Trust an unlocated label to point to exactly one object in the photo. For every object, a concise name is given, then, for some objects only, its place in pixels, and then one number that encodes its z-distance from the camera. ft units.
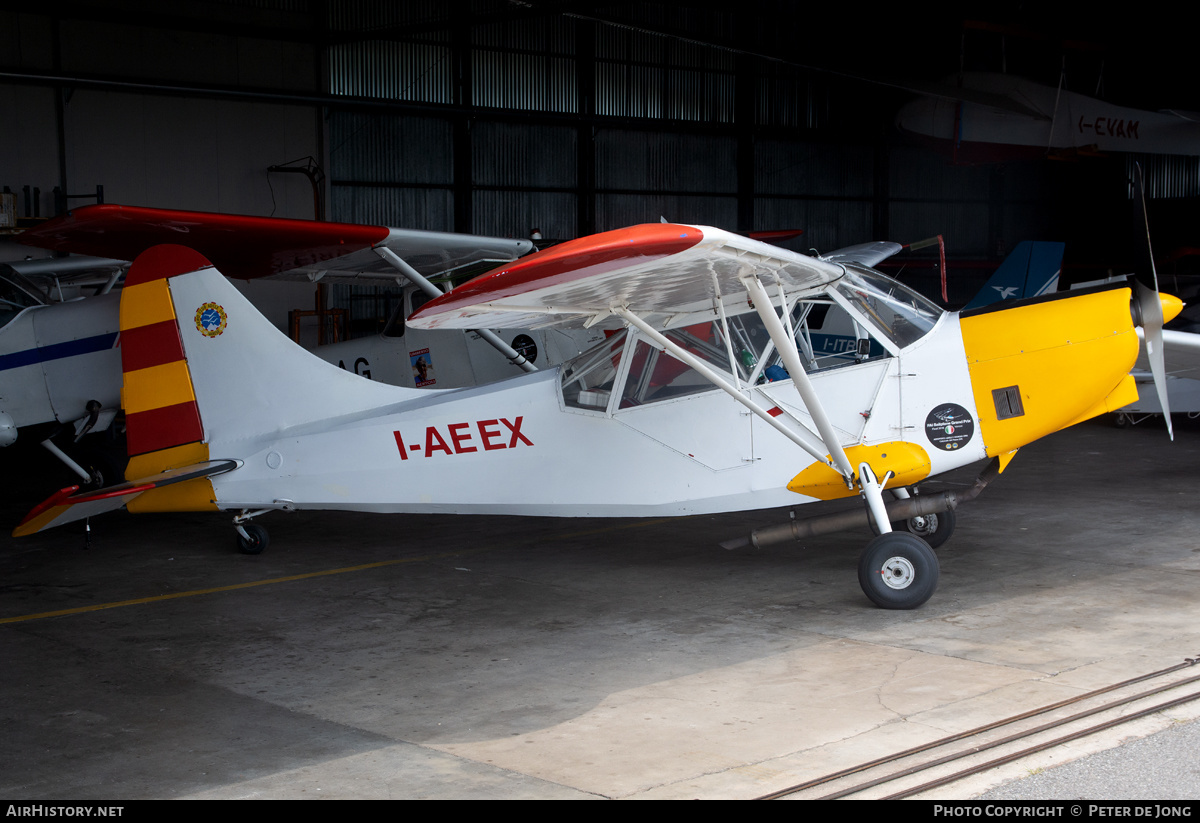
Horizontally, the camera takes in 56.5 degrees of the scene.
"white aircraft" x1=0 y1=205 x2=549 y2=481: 29.73
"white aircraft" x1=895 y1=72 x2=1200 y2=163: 76.07
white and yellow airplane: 21.95
